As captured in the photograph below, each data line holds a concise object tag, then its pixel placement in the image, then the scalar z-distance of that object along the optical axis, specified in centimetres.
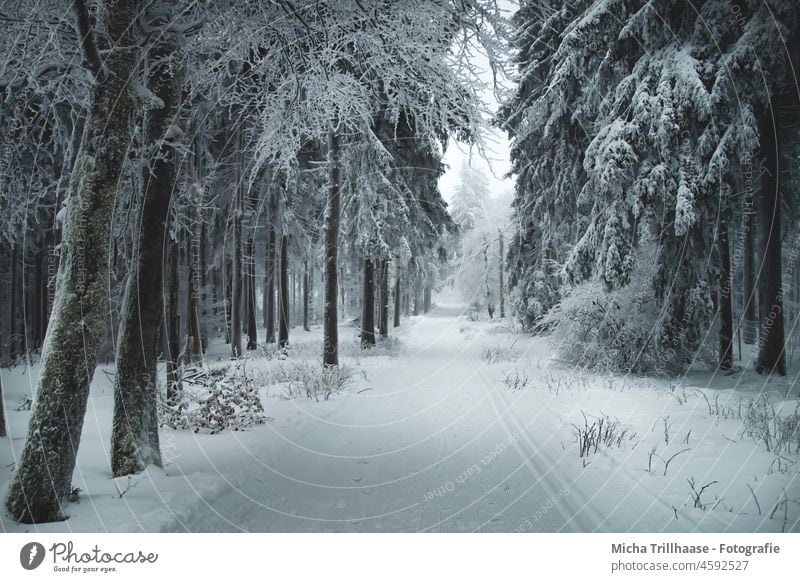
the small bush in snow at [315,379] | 806
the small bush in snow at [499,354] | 1235
